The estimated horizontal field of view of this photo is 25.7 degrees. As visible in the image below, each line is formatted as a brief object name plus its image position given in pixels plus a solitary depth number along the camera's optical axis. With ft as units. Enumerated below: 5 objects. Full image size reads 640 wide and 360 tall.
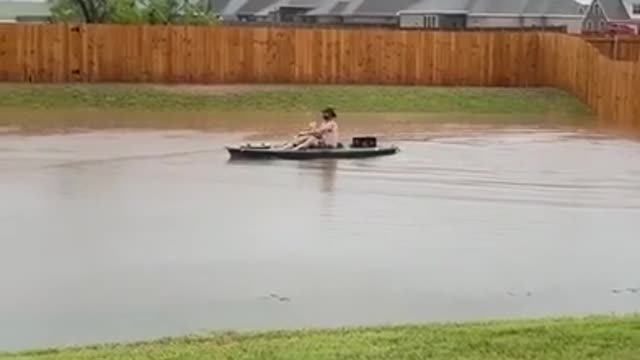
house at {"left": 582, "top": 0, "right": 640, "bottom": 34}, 242.58
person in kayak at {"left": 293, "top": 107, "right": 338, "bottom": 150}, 83.25
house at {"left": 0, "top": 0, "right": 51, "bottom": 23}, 322.55
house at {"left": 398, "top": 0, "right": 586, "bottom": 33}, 229.25
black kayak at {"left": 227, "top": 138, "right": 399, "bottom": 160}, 80.53
